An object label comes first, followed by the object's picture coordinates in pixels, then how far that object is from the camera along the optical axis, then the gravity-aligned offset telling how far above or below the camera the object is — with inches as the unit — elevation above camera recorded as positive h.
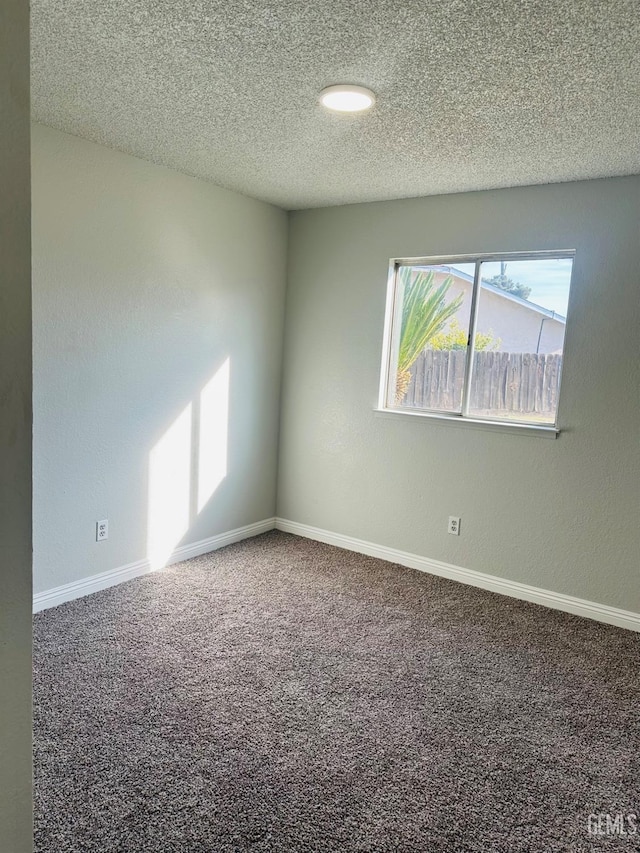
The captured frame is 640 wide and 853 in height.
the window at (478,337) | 135.6 +6.5
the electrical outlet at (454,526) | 147.9 -40.1
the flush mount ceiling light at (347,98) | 86.4 +38.2
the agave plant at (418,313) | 151.1 +12.3
